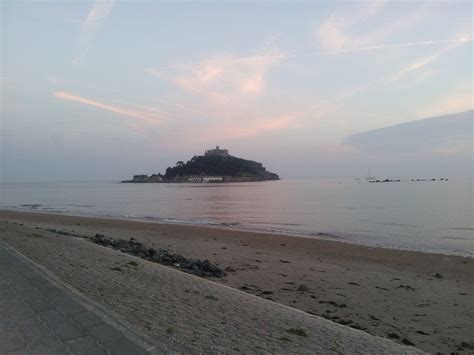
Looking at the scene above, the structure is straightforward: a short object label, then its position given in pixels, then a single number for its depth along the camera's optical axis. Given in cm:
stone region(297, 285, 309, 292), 976
